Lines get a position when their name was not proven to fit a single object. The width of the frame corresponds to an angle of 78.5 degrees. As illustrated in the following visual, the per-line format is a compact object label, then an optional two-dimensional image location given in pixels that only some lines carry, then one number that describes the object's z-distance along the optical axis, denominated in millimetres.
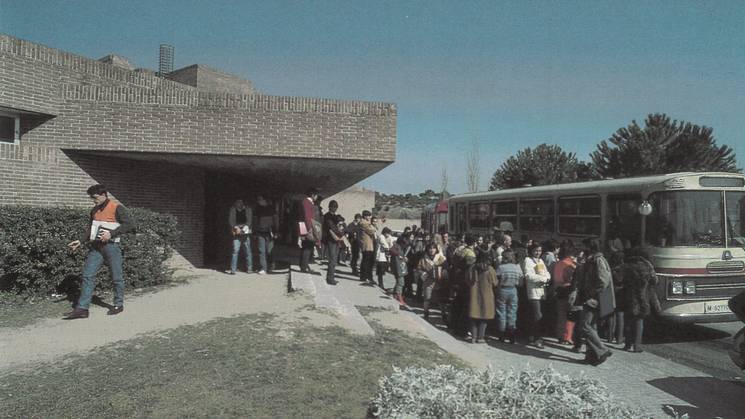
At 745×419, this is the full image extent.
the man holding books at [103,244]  6117
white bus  8219
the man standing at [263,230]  10289
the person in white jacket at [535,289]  8094
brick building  8766
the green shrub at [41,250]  7035
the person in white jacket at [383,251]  11742
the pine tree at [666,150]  25219
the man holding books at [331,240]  9383
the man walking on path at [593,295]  6773
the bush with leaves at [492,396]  2664
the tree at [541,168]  33906
